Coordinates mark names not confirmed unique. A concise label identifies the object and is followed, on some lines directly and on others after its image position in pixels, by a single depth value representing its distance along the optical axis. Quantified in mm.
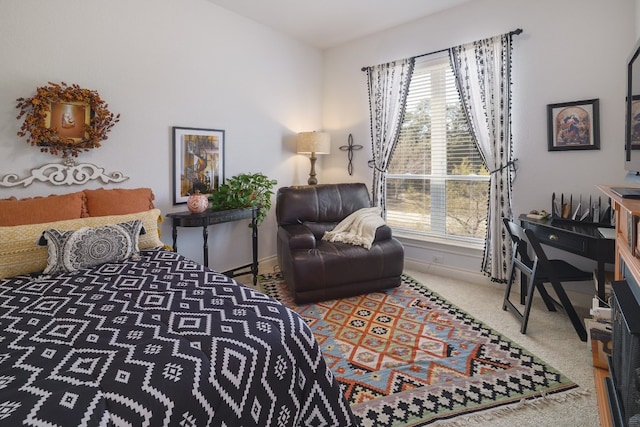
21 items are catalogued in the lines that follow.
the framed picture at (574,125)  2725
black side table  2988
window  3555
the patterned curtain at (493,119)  3145
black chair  2311
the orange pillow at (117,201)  2477
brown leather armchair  2971
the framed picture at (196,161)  3240
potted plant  3367
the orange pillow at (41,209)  2104
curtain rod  3009
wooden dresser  1244
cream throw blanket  3318
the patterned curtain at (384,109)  3927
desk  2194
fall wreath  2342
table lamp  4141
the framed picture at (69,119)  2430
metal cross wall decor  4465
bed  960
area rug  1715
